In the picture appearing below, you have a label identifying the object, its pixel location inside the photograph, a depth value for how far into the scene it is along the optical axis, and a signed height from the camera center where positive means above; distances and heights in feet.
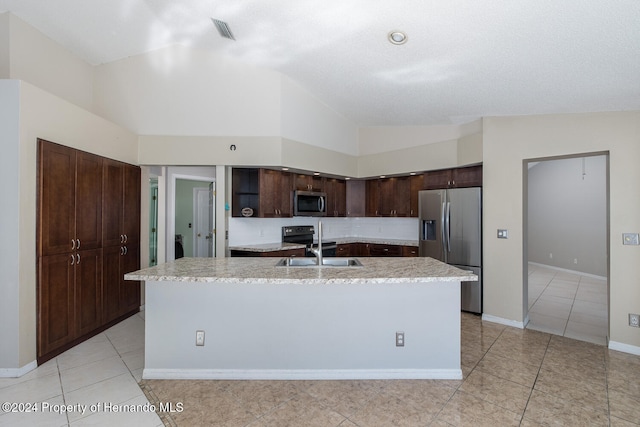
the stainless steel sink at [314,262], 9.94 -1.57
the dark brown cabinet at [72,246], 9.08 -1.04
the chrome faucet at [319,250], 9.45 -1.12
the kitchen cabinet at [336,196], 18.11 +1.02
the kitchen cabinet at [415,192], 16.71 +1.15
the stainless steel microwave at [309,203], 16.07 +0.54
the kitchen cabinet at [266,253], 14.44 -1.86
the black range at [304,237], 17.22 -1.33
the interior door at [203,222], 21.62 -0.61
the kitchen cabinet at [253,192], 14.55 +0.99
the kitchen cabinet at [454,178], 14.02 +1.69
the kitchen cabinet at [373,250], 16.80 -2.06
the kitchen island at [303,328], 8.45 -3.07
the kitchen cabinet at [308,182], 16.24 +1.66
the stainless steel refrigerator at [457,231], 13.64 -0.79
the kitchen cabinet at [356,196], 19.29 +1.07
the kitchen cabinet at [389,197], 17.37 +0.97
